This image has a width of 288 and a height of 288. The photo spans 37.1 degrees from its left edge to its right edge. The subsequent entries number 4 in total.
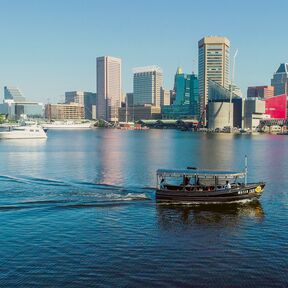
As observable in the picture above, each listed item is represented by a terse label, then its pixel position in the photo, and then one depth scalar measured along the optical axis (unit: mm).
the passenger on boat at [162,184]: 54656
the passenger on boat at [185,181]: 53906
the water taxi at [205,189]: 52594
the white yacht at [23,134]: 194750
